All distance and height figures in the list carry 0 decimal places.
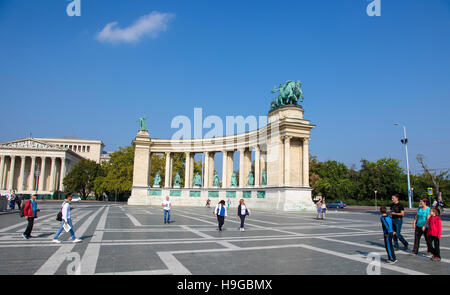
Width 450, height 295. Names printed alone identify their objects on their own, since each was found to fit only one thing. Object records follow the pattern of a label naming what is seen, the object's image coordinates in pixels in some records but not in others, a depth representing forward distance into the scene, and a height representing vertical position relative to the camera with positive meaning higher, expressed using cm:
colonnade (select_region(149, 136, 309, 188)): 3775 +304
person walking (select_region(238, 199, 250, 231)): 1554 -131
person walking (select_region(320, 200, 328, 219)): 2544 -167
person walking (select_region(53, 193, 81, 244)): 1099 -135
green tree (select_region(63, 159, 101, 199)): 8506 +185
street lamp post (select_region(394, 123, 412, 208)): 4596 +708
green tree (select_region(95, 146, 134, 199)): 6975 +216
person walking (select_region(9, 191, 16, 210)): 3027 -225
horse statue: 4119 +1250
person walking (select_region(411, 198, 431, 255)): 1008 -108
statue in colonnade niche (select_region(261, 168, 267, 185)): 4100 +112
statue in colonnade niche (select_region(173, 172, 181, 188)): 5201 +42
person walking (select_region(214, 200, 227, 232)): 1535 -133
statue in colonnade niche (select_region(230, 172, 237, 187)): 4625 +71
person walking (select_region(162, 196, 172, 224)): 1895 -133
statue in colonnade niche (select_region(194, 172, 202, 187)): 5019 +64
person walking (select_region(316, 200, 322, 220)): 2490 -166
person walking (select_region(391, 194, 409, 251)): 1041 -87
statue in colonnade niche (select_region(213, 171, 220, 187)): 4991 +78
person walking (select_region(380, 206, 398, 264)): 847 -124
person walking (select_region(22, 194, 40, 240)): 1185 -121
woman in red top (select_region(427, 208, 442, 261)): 907 -123
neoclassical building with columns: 9475 +528
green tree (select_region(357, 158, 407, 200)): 6756 +198
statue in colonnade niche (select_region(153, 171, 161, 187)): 5156 +68
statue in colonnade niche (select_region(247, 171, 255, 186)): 4403 +101
